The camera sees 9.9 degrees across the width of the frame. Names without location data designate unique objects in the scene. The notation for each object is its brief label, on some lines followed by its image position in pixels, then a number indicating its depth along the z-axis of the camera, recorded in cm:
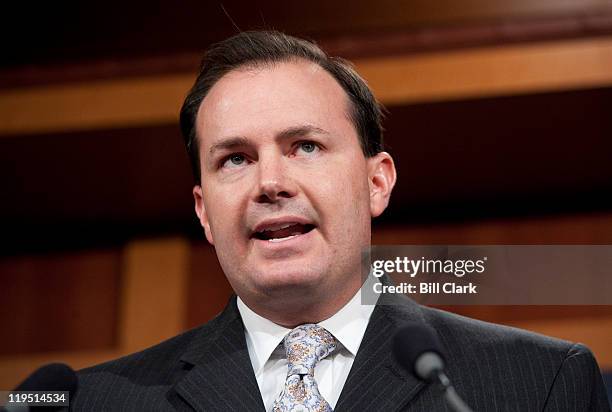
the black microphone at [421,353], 265
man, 286
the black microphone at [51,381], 271
